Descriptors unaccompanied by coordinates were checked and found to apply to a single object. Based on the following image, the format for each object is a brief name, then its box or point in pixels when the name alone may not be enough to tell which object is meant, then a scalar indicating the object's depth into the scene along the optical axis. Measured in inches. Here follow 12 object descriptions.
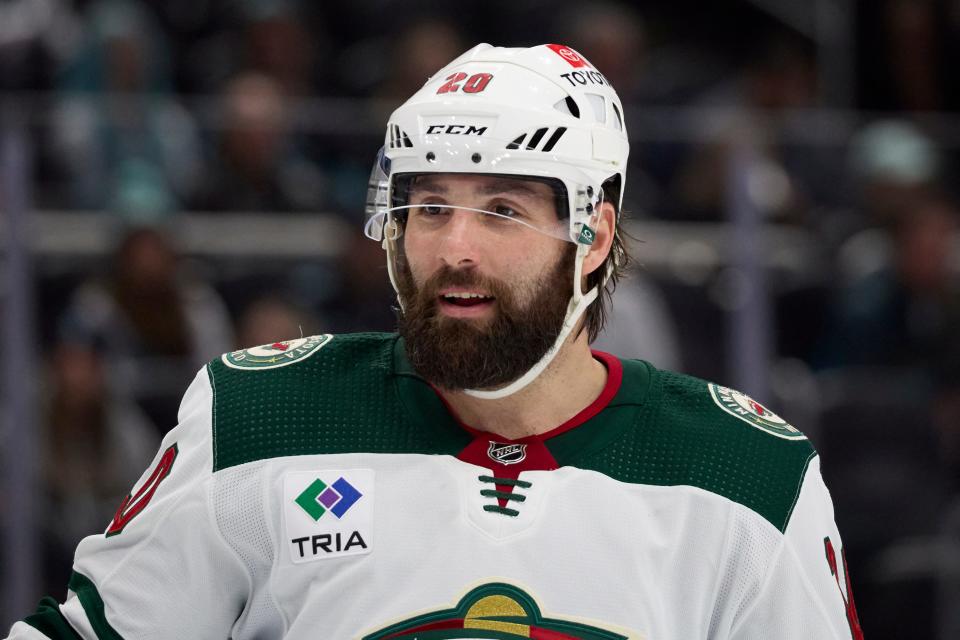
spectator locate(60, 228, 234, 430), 327.9
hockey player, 155.8
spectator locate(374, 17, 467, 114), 414.0
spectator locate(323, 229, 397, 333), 335.3
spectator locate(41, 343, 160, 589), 321.4
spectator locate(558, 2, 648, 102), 431.8
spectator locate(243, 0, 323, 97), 441.1
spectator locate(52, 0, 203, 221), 333.4
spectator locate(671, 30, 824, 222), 352.8
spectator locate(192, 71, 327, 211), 353.1
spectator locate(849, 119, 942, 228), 363.6
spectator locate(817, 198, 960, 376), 355.3
